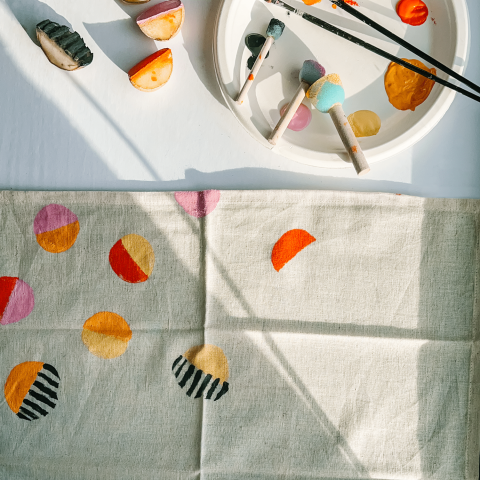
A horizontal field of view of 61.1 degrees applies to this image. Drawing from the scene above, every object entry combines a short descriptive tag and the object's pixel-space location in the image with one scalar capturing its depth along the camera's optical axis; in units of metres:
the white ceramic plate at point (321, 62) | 0.53
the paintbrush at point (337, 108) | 0.50
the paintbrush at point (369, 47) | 0.51
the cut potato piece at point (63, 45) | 0.54
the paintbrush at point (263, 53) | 0.52
